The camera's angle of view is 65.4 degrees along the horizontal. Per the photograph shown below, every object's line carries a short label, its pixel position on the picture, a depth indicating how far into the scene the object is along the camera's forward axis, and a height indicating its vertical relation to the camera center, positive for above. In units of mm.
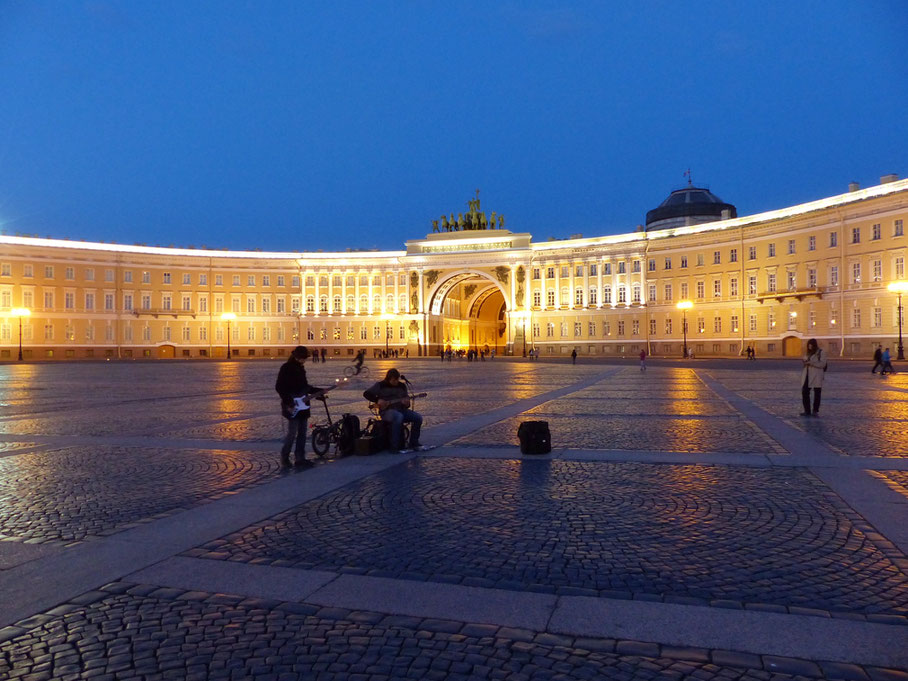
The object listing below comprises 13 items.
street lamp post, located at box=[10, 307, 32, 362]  72819 +3822
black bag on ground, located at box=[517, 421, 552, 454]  10180 -1379
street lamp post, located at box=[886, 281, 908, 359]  46250 +3508
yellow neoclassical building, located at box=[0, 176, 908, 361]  59312 +6173
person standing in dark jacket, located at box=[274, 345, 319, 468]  9617 -702
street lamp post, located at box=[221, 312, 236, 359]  82381 +3577
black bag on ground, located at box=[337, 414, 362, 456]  10453 -1346
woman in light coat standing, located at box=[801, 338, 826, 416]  14666 -704
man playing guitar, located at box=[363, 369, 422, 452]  10570 -914
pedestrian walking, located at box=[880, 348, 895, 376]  32062 -1007
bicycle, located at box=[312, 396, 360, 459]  10461 -1365
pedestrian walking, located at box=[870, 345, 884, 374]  32094 -787
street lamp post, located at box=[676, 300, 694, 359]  67719 +3531
